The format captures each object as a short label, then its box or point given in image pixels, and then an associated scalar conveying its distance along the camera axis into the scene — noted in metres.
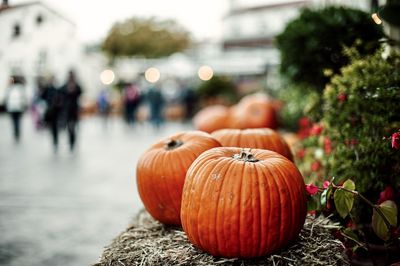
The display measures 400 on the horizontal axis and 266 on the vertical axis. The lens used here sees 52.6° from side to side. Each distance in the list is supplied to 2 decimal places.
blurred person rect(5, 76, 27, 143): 12.05
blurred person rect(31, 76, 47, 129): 14.58
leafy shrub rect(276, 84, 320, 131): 4.69
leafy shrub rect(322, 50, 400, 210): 2.91
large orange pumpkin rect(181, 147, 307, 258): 2.18
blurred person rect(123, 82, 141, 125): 18.30
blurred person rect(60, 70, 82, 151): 10.62
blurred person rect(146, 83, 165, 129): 17.05
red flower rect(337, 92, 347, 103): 3.37
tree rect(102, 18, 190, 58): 31.80
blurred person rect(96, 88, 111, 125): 19.23
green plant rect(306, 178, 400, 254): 2.18
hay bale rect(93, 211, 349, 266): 2.18
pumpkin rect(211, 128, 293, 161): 3.37
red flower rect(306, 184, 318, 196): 2.32
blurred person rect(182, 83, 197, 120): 20.81
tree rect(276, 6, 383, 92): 4.58
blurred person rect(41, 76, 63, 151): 10.75
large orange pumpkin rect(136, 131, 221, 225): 2.90
